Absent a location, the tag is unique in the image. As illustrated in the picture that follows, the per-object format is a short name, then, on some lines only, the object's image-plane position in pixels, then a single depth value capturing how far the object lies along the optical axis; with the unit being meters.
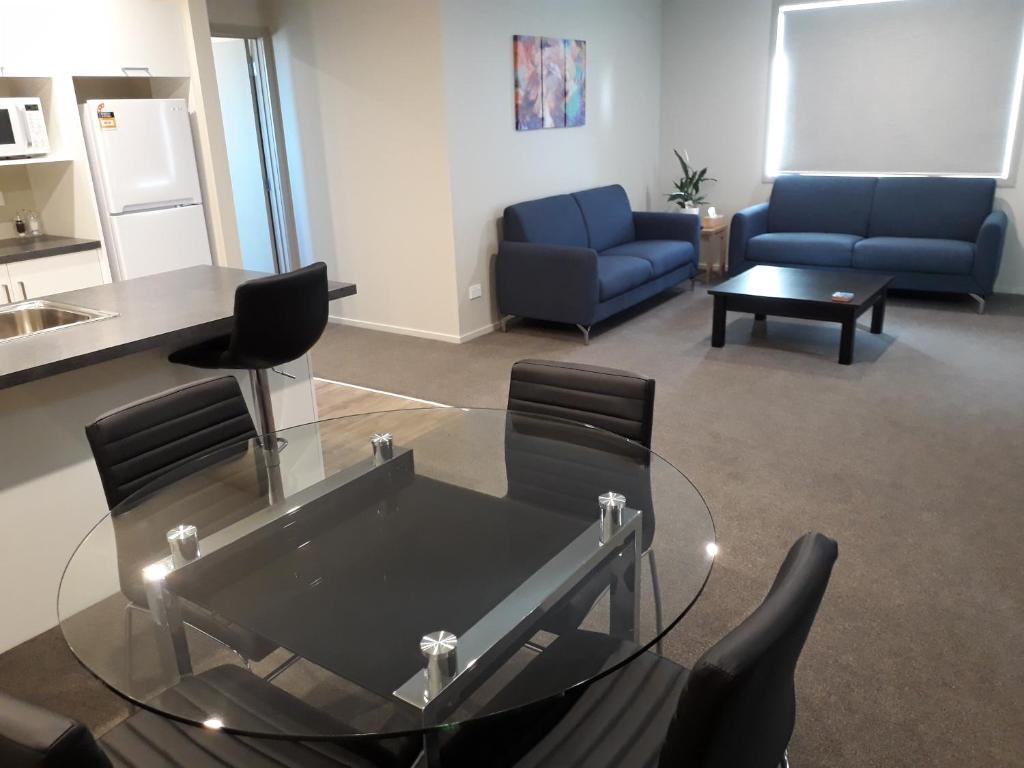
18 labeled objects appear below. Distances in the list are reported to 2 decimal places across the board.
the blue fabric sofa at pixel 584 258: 5.05
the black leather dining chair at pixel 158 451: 1.71
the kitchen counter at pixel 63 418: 2.19
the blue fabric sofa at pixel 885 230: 5.46
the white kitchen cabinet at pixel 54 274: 3.86
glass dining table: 1.29
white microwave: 3.74
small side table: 6.72
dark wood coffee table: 4.53
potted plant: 6.74
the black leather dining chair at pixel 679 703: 1.03
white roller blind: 5.75
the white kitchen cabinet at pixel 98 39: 3.72
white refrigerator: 4.05
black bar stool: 2.52
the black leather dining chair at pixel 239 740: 1.27
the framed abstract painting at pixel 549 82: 5.36
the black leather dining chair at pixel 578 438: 1.91
